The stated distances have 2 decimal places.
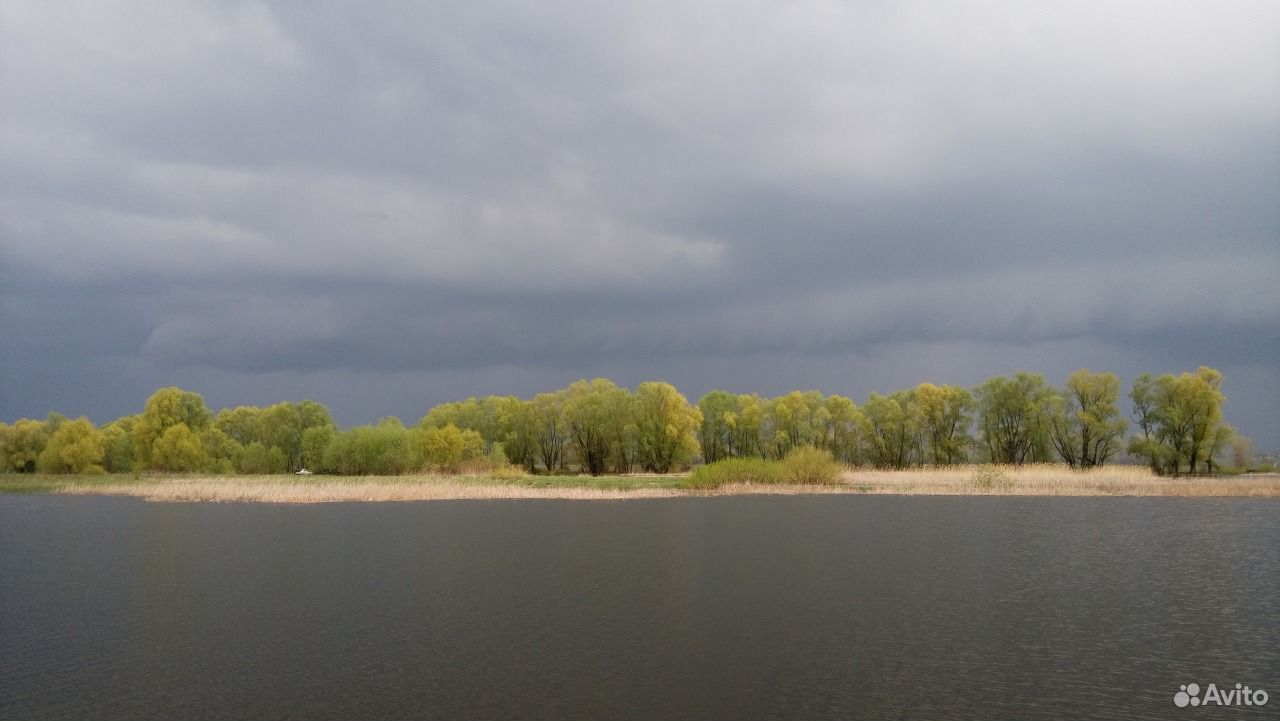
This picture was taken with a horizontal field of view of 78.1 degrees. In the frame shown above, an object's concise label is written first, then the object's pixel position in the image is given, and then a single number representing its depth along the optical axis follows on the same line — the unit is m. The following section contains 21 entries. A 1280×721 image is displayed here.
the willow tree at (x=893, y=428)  95.94
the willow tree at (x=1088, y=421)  78.56
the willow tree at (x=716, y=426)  110.25
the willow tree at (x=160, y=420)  88.44
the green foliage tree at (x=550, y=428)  107.31
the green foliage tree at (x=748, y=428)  104.38
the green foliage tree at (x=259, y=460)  96.12
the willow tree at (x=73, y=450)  90.50
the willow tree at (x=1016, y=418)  86.44
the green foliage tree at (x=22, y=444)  101.88
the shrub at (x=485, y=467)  87.01
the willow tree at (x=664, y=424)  96.62
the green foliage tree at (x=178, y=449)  84.94
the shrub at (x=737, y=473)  63.44
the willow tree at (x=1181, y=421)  70.69
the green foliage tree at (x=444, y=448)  88.88
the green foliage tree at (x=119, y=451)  103.25
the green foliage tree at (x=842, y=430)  100.25
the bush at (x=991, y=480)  57.34
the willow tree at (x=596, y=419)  101.75
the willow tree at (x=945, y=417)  94.62
